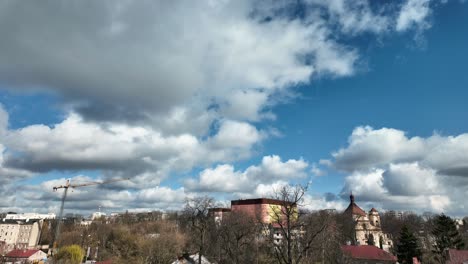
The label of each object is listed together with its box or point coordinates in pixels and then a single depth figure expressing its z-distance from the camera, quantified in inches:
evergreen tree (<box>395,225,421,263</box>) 2255.2
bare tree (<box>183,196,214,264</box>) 2281.9
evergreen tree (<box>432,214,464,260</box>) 2364.7
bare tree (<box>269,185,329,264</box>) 1376.4
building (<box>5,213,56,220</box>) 7431.1
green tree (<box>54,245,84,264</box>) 2301.9
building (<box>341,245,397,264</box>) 2311.8
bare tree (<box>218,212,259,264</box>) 2122.3
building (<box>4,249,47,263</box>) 2777.6
